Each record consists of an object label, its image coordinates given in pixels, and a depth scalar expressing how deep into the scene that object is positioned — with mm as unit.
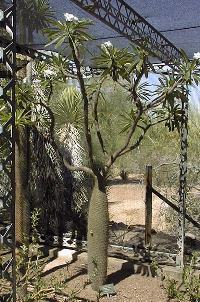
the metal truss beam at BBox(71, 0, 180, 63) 4705
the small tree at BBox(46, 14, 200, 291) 3599
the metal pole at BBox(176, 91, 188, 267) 4688
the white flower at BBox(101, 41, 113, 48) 3744
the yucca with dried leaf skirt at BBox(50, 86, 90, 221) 5902
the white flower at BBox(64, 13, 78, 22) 3482
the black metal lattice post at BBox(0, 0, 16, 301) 2662
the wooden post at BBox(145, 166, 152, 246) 5004
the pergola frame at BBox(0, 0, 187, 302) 2686
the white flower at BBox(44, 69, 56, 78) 4523
